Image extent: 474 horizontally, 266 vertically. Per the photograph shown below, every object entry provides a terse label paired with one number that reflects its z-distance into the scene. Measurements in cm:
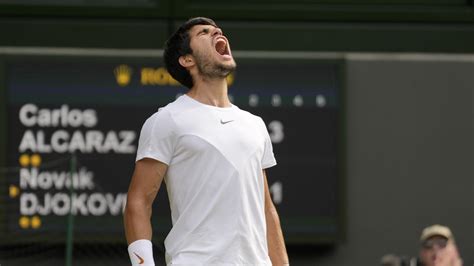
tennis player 948
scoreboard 1850
